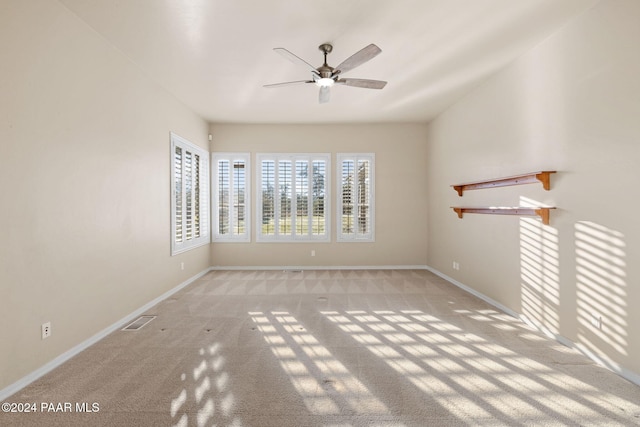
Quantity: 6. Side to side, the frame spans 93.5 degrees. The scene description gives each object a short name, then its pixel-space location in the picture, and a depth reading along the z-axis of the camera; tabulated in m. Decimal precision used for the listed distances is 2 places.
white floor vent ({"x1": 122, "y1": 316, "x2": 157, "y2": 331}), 3.26
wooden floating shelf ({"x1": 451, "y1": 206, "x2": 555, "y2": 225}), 2.99
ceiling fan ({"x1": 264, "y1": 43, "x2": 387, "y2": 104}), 2.78
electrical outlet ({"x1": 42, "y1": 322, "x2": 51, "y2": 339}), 2.39
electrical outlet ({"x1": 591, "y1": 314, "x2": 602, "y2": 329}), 2.51
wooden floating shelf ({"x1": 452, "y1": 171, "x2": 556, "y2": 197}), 2.97
